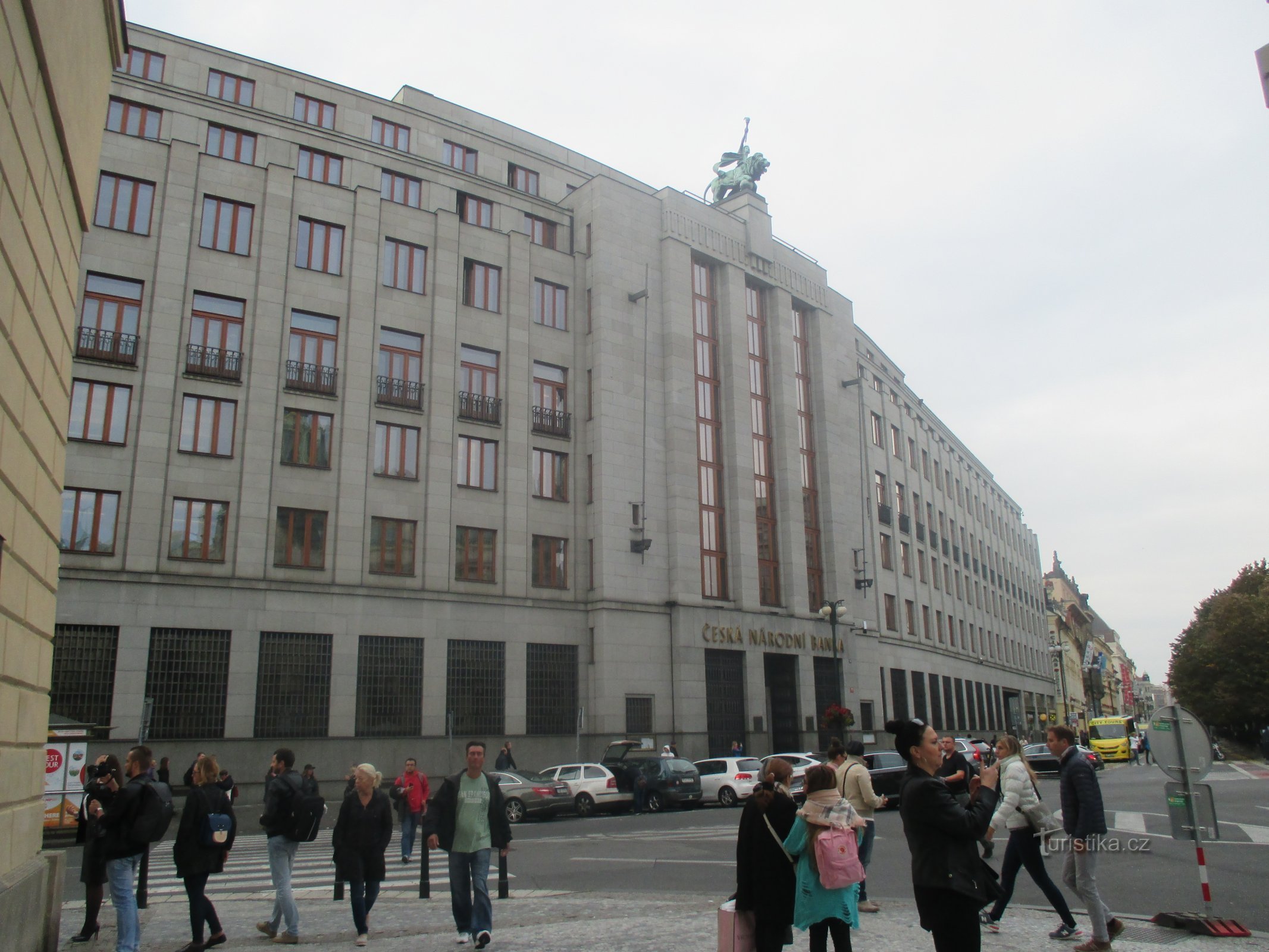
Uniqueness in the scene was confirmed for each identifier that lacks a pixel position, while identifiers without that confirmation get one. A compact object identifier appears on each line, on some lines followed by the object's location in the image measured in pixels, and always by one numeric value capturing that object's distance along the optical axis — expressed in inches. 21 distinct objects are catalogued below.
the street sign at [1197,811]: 368.8
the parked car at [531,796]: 1071.0
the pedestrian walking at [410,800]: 708.7
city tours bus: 2421.3
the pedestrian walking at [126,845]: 349.1
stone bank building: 1172.5
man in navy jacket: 338.6
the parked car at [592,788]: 1121.4
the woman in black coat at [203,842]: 367.2
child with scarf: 277.7
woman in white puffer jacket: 358.0
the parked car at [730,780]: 1194.6
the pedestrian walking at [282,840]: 385.1
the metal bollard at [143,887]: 470.3
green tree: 2427.4
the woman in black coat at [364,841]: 382.0
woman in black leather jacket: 227.5
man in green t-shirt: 359.9
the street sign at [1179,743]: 371.9
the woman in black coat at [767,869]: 269.1
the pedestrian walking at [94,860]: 392.2
